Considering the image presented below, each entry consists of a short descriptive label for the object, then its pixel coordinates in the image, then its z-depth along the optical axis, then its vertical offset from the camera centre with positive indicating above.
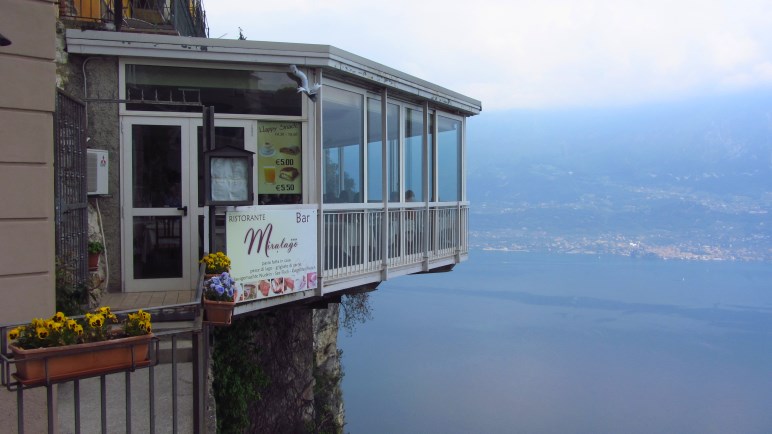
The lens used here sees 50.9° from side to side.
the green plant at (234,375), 9.59 -1.90
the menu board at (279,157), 8.84 +0.67
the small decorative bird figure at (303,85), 8.52 +1.42
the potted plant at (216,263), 6.92 -0.38
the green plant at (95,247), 8.38 -0.29
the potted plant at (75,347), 3.73 -0.60
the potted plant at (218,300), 6.54 -0.66
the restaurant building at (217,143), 8.38 +0.82
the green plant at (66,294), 6.53 -0.61
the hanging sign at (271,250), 7.67 -0.32
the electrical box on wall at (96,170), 8.23 +0.50
